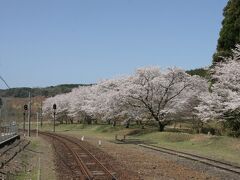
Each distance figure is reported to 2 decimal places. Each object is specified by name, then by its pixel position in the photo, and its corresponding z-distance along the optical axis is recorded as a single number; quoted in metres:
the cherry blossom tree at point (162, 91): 64.00
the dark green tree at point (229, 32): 46.72
